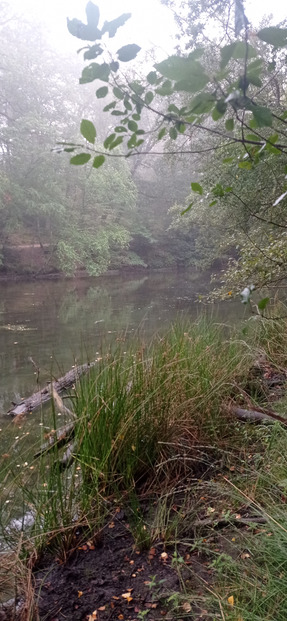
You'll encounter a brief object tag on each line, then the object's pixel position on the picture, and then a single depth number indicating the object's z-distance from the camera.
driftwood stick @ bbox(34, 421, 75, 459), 2.16
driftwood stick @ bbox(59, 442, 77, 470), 2.56
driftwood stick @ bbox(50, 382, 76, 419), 2.44
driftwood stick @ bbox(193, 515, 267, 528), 1.88
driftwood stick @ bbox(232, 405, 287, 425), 2.79
